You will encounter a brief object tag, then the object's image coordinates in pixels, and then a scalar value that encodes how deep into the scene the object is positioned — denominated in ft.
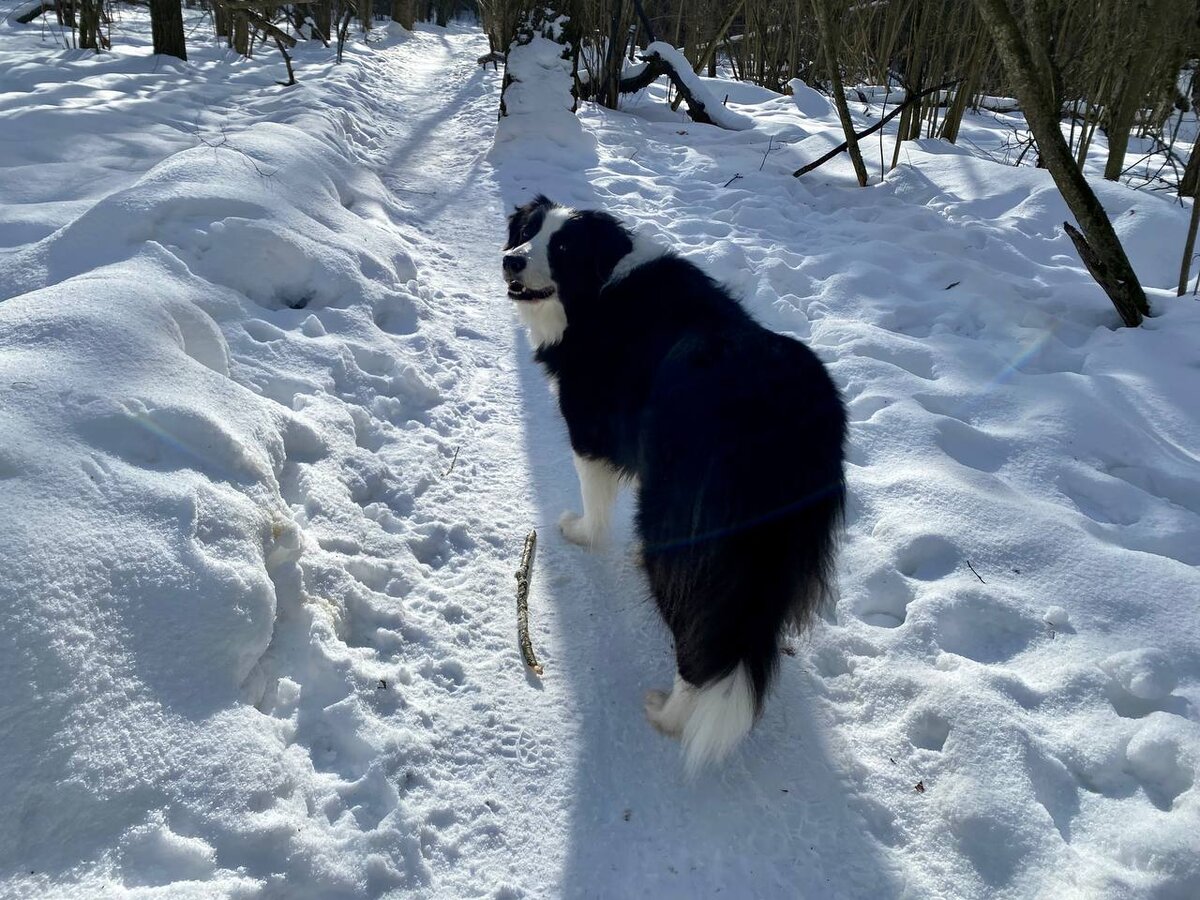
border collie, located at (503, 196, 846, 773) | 5.92
